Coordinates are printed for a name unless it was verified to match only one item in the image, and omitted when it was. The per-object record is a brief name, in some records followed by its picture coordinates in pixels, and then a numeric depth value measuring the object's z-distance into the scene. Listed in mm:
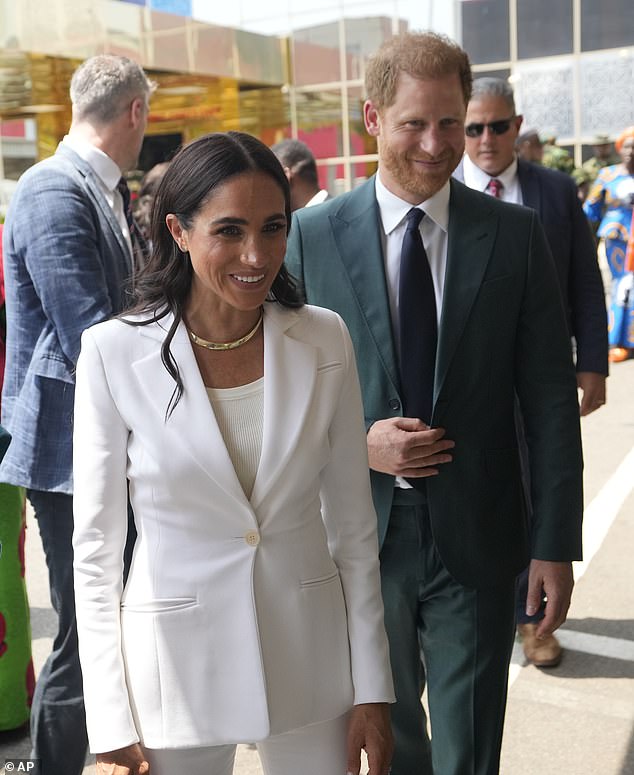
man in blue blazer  2998
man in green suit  2523
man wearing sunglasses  4246
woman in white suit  1844
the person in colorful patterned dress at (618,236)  11016
